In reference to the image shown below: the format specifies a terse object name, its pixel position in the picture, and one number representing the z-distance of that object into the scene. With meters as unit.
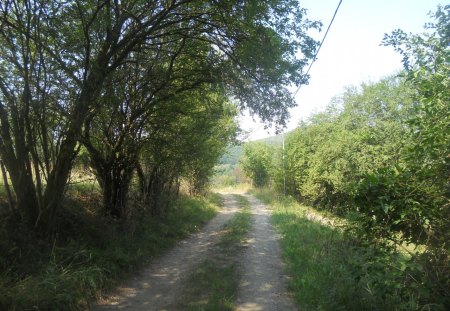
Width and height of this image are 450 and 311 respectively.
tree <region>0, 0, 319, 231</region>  6.54
